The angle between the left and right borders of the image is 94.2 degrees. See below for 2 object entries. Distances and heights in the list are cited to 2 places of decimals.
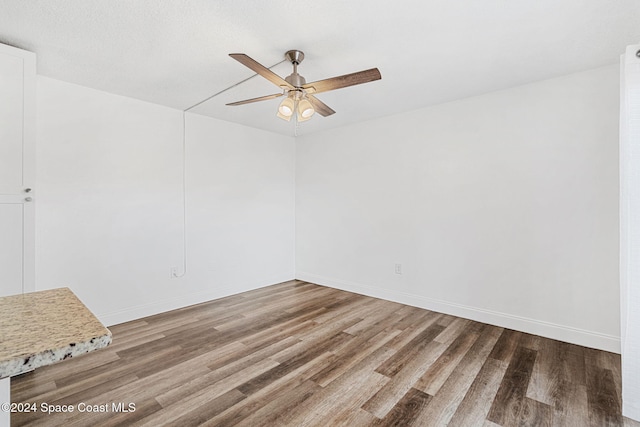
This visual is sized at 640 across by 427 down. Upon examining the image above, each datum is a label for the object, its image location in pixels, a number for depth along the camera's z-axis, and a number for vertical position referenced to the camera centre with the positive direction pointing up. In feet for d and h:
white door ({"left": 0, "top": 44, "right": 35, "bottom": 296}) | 6.82 +1.03
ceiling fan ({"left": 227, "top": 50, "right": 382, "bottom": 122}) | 6.03 +2.84
